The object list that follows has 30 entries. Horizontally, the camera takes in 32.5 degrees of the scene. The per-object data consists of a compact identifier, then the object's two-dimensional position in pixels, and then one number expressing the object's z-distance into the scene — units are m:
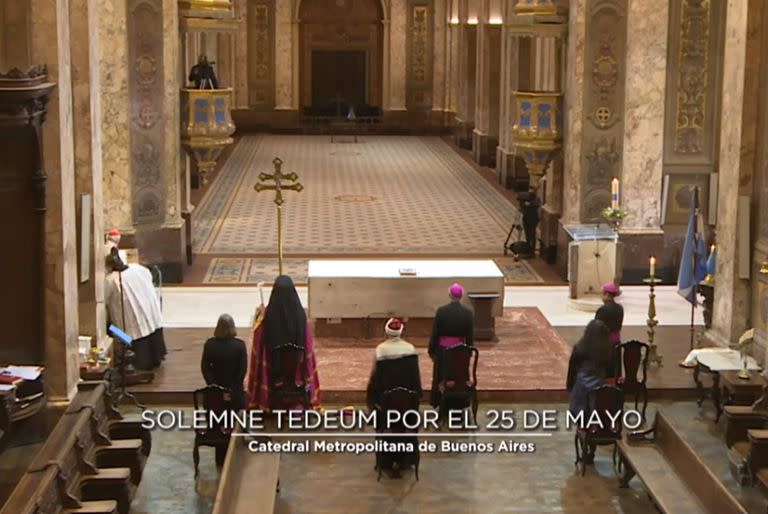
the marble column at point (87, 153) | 11.09
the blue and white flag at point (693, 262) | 12.89
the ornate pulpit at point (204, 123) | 16.55
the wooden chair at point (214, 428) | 9.64
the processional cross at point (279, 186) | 11.73
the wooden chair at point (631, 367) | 10.54
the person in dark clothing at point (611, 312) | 10.84
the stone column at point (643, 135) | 15.80
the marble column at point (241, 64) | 34.78
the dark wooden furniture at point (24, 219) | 9.26
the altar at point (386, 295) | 12.99
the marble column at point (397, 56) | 35.22
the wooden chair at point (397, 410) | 9.46
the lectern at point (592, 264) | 15.08
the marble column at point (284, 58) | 35.03
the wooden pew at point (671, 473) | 8.02
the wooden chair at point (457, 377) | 10.48
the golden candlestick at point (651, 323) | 12.10
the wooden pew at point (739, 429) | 9.73
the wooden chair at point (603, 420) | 9.59
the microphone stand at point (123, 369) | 11.30
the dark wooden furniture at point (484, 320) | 13.18
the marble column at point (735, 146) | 11.79
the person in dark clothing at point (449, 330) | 10.73
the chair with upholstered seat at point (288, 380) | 10.11
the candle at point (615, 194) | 14.56
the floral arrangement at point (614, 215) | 14.90
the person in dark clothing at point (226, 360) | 9.84
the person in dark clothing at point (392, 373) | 9.62
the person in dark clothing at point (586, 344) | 9.80
